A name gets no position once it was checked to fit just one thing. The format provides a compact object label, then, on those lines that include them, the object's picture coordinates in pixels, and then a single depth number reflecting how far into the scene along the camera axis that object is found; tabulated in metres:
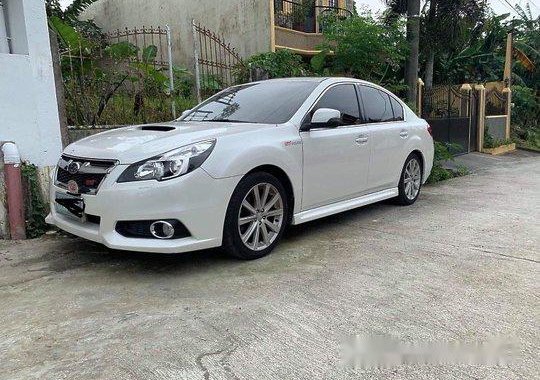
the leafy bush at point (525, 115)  17.27
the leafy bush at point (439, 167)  8.41
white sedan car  3.49
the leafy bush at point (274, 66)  7.99
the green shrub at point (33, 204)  4.83
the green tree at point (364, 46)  8.41
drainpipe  4.63
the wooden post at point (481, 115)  14.10
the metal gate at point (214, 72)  7.60
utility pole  9.67
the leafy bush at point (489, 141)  14.34
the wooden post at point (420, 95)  11.79
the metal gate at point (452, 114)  12.50
